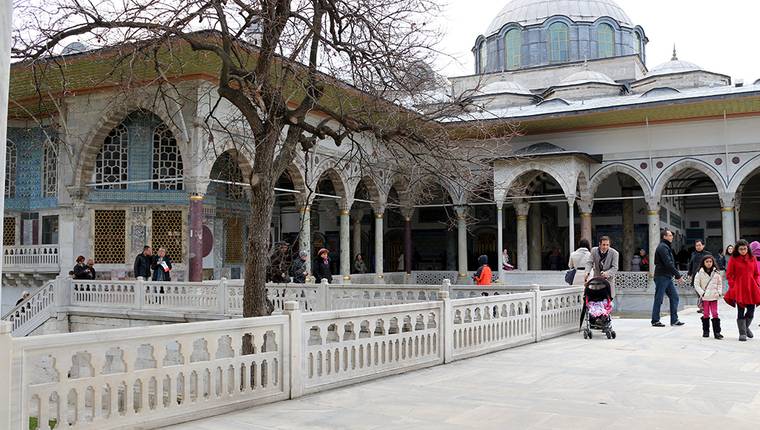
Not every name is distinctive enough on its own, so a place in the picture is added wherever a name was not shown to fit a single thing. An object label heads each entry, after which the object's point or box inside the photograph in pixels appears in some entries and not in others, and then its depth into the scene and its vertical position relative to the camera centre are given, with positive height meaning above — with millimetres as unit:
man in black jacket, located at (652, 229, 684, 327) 8825 -288
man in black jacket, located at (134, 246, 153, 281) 13422 -162
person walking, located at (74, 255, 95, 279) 13805 -268
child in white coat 7828 -428
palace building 15289 +2006
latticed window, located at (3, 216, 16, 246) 16453 +606
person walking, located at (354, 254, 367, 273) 20812 -321
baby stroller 8234 -639
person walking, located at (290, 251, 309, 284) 12219 -263
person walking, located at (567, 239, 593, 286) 9225 -137
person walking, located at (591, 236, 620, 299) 8336 -125
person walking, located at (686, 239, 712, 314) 9613 -92
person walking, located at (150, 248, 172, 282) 13498 -242
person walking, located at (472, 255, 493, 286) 10833 -337
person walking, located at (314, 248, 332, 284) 12312 -202
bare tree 6172 +1714
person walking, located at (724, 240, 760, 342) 7512 -341
